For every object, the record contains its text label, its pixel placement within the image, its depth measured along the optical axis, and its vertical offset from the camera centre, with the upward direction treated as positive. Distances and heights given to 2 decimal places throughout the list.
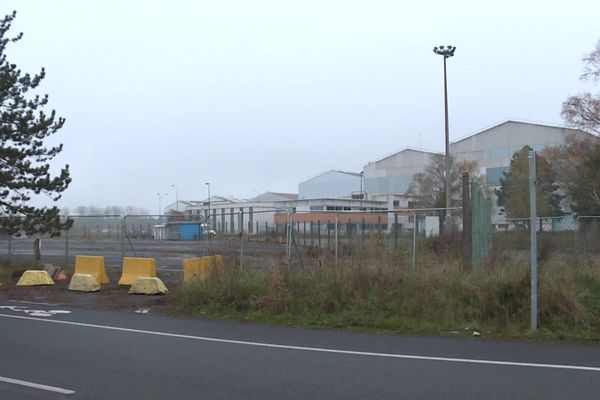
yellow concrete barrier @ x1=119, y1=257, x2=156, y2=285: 17.00 -1.27
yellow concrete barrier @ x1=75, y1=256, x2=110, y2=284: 18.55 -1.31
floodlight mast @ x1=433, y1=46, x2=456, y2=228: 42.25 +8.69
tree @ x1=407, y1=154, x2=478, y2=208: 72.12 +4.96
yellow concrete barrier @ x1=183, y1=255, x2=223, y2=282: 14.08 -1.02
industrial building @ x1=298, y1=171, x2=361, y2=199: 121.31 +7.33
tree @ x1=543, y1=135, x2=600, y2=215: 53.38 +4.52
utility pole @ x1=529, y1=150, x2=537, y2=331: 10.07 -0.45
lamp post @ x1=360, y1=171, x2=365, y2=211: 107.97 +6.57
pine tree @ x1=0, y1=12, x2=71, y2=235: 22.20 +2.44
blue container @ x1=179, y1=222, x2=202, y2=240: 20.05 -0.28
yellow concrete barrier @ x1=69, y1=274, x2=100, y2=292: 17.19 -1.67
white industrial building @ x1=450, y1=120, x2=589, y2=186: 89.56 +11.68
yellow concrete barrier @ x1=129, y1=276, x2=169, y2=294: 16.05 -1.63
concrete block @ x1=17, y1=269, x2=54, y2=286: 18.48 -1.64
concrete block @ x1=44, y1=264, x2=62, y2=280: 19.58 -1.47
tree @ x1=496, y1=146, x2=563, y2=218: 40.72 +2.69
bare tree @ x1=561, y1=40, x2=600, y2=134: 53.44 +9.54
